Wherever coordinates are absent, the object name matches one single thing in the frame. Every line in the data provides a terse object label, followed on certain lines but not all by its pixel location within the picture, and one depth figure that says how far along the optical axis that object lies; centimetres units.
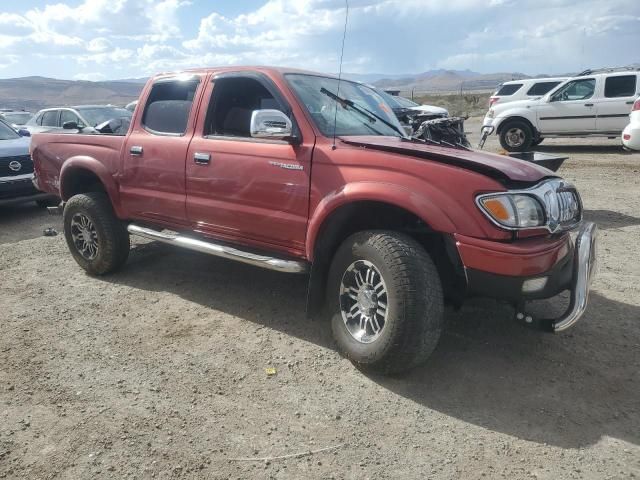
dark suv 804
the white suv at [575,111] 1262
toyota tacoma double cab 297
